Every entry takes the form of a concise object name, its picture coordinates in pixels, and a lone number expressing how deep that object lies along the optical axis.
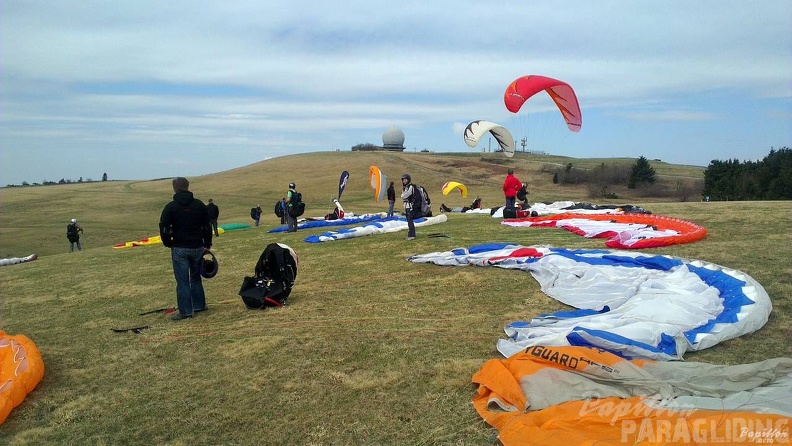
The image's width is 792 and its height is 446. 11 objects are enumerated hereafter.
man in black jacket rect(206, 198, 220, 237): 19.14
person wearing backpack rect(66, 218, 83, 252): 20.67
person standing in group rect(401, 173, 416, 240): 12.55
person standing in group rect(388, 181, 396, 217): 20.27
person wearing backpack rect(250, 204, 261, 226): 24.27
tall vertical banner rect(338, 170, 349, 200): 25.16
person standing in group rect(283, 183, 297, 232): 16.77
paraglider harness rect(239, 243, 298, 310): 7.42
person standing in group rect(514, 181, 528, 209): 19.85
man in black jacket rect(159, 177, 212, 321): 6.95
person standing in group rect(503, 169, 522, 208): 15.95
